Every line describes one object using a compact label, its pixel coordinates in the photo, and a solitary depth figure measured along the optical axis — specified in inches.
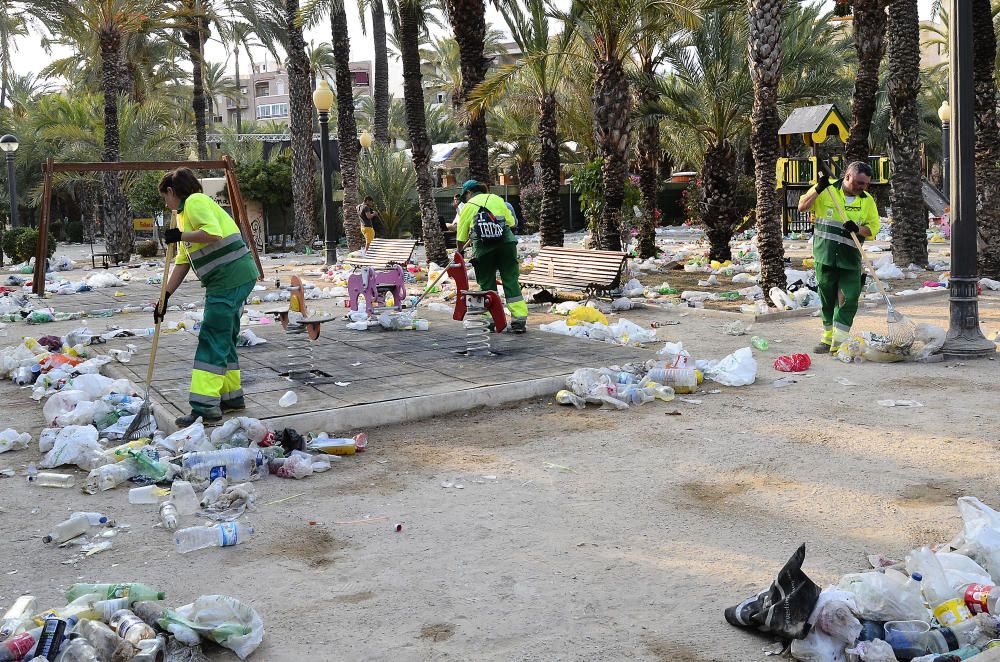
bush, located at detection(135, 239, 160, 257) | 1091.9
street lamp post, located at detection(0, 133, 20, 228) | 941.8
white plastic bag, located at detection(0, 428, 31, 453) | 275.6
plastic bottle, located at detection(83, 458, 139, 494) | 237.0
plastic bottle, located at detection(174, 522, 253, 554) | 196.5
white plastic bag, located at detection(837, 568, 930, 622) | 150.3
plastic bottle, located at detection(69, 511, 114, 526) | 209.2
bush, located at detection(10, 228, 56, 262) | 999.6
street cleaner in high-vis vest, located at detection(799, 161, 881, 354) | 367.2
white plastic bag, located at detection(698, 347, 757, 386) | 332.2
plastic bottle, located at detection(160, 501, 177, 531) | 207.2
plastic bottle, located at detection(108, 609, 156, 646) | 148.8
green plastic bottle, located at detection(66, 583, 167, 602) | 164.6
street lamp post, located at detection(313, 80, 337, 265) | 899.4
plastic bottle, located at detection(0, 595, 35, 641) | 150.5
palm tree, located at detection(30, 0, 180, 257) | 957.2
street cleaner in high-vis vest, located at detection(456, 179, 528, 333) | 414.0
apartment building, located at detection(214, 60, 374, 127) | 4206.2
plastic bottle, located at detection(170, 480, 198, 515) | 218.1
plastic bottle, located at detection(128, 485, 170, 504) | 227.1
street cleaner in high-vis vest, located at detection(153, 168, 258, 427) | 281.6
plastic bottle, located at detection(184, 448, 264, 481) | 241.9
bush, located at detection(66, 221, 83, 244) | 1587.1
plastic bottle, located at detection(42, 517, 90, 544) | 199.9
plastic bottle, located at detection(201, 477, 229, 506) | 223.5
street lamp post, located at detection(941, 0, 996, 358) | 351.9
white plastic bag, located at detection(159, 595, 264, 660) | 149.7
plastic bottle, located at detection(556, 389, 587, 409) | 310.2
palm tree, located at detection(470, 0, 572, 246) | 802.8
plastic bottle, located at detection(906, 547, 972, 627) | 149.3
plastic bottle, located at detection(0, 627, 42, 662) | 143.0
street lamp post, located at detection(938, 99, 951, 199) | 950.7
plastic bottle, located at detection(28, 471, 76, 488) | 242.7
